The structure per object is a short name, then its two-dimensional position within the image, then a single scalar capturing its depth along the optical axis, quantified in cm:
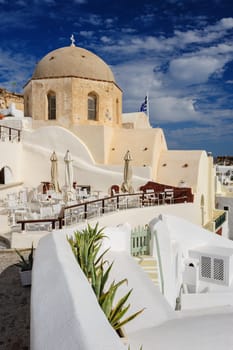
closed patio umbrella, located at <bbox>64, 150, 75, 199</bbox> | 1448
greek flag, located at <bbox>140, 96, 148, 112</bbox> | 3164
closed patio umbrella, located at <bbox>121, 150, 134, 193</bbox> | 1539
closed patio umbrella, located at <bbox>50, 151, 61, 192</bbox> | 1560
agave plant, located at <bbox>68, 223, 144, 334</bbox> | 329
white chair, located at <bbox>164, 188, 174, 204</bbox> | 1518
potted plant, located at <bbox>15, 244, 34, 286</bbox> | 607
